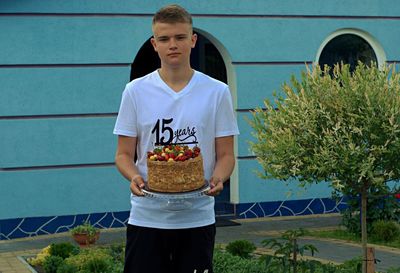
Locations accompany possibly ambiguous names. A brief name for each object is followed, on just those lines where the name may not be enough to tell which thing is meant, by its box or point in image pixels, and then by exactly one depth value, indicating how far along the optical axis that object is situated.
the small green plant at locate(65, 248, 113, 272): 8.60
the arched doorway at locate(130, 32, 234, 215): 13.72
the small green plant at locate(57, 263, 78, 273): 8.38
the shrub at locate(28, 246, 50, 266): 9.45
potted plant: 10.80
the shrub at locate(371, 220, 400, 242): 11.32
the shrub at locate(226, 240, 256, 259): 9.36
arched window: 14.16
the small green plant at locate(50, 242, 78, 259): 9.45
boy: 4.08
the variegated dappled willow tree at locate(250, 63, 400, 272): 6.66
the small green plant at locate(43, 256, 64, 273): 8.78
